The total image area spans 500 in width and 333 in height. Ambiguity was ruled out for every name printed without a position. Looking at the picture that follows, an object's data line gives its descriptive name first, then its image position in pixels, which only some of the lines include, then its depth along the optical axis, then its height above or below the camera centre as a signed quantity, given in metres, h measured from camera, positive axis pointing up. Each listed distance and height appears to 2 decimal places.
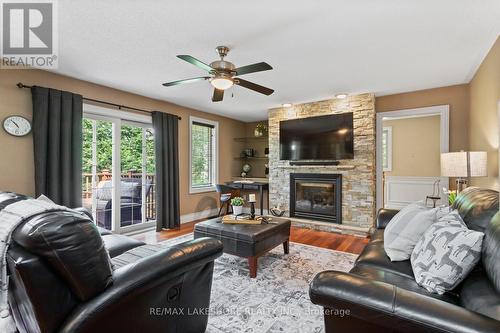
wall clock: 2.93 +0.47
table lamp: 2.63 +0.01
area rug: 1.87 -1.16
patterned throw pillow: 1.27 -0.48
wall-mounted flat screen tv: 4.47 +0.50
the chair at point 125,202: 3.98 -0.62
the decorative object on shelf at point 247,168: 6.58 -0.08
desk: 5.57 -0.47
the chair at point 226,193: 5.17 -0.61
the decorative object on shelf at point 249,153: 6.58 +0.31
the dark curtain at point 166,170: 4.48 -0.10
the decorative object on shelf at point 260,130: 6.09 +0.84
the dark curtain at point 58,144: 3.09 +0.27
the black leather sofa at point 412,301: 0.91 -0.55
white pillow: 1.85 -0.50
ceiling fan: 2.32 +0.90
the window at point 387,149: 6.50 +0.40
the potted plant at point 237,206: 3.29 -0.53
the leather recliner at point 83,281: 1.01 -0.54
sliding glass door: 3.82 -0.11
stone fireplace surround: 4.28 +0.00
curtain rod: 3.04 +0.94
